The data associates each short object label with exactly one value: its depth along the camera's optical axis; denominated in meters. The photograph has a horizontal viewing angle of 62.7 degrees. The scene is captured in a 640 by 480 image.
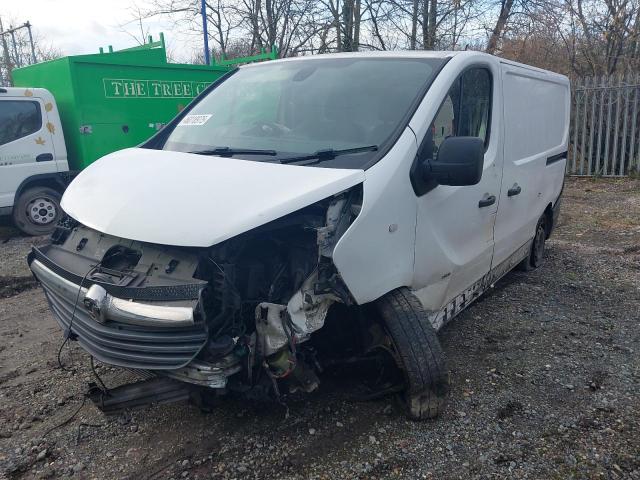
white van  2.33
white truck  7.80
